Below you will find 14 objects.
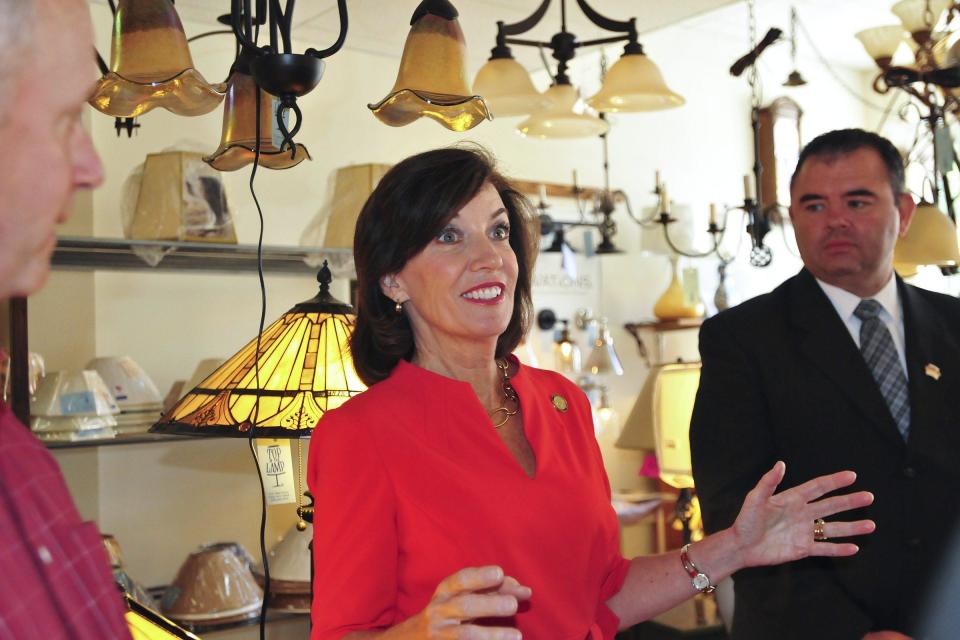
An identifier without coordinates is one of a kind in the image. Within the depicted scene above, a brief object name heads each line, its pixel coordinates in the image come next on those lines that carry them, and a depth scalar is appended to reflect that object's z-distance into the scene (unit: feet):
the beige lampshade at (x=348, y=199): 11.64
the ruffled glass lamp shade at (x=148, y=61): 5.76
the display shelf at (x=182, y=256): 10.66
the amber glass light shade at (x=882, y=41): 12.78
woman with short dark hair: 4.84
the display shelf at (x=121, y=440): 10.07
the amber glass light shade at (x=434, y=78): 5.73
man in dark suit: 6.78
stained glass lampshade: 5.90
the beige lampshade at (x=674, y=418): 10.41
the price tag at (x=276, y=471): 6.03
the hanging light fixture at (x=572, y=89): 10.11
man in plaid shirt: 1.81
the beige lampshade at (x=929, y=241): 9.96
